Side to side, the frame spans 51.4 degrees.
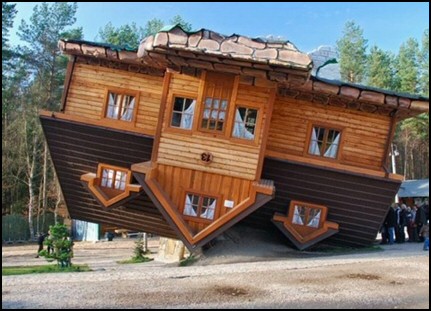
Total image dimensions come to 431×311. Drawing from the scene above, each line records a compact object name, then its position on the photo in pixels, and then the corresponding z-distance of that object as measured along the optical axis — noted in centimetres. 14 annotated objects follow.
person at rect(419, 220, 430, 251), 1614
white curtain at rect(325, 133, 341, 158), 1343
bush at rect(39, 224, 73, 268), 1280
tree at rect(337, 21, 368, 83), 4688
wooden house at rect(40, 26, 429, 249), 1250
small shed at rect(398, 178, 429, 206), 3572
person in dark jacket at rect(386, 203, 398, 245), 1659
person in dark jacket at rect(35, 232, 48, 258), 2382
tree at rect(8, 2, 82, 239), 4012
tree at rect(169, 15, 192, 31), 4037
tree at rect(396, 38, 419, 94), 4359
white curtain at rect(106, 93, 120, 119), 1358
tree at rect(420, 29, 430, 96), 4396
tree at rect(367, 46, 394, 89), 4431
